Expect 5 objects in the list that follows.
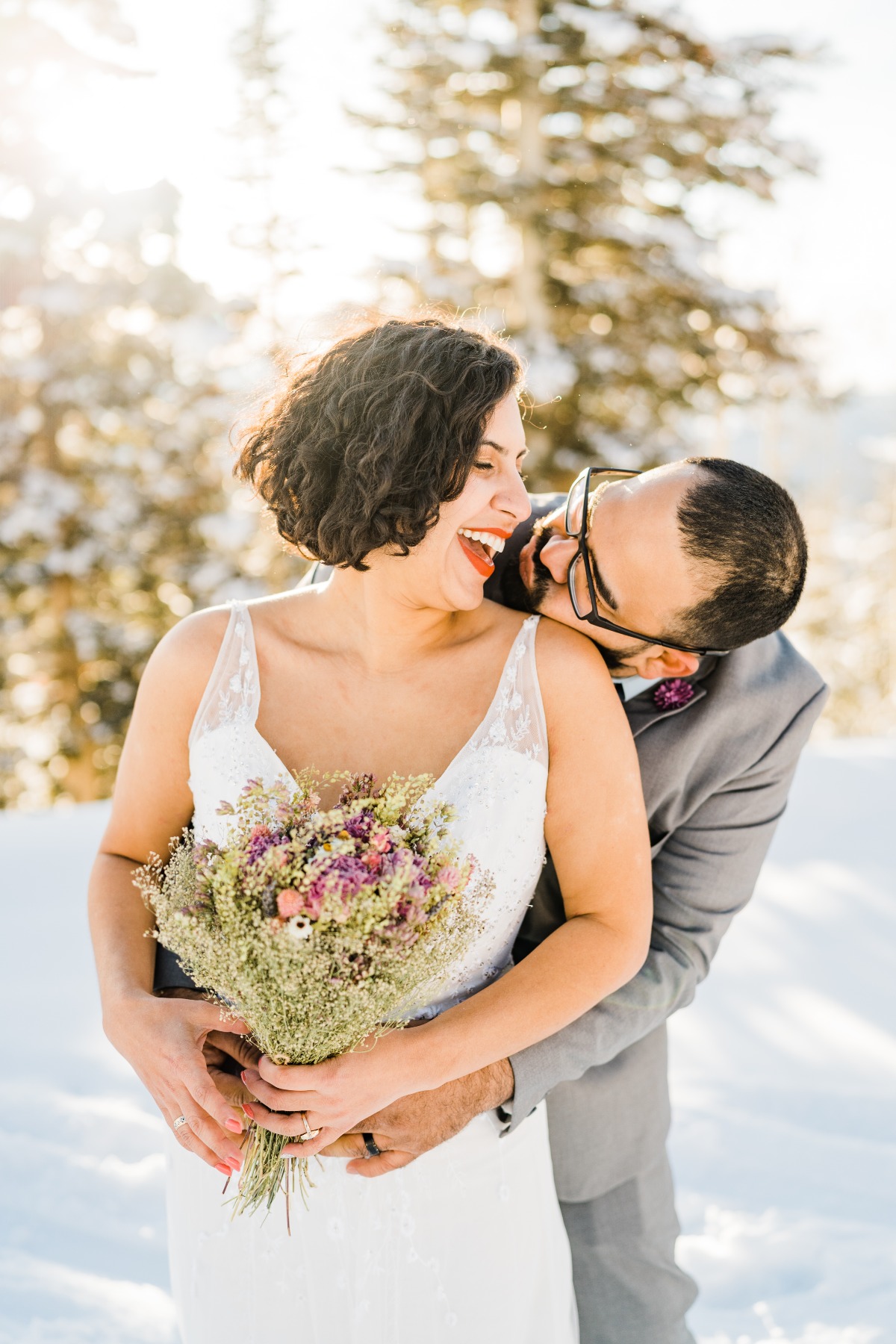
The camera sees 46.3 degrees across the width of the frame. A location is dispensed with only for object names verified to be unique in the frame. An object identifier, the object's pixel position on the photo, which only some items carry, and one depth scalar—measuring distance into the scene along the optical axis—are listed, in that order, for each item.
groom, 1.75
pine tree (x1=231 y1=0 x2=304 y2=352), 10.12
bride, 1.74
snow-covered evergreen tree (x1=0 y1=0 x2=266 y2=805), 8.00
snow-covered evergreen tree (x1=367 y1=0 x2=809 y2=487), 8.81
